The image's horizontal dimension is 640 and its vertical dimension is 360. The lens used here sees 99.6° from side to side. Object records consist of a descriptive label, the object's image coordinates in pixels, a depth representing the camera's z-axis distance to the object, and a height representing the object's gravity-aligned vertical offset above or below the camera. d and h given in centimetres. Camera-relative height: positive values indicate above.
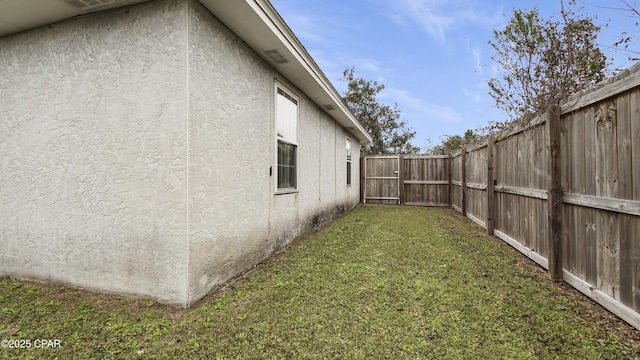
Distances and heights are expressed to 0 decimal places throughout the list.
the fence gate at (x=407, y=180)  1044 +6
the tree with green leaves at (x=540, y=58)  503 +261
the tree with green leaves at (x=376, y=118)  1800 +428
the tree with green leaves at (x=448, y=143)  1535 +224
